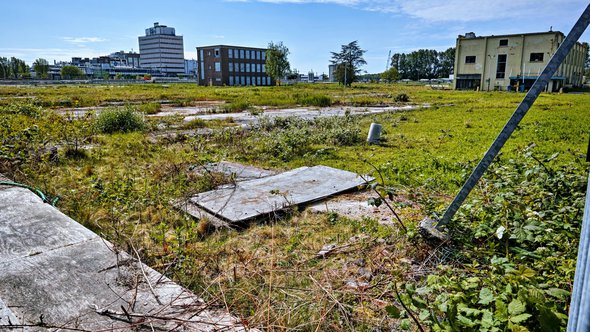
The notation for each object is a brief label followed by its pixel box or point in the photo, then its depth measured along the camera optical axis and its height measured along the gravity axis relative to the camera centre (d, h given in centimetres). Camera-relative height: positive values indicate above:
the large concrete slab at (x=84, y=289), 225 -122
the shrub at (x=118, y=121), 1091 -86
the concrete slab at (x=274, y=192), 445 -125
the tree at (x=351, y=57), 6881 +544
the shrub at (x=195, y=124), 1251 -105
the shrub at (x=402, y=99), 2714 -56
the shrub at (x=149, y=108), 1775 -82
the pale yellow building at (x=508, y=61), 5066 +388
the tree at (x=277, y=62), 7494 +509
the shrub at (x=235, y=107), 1892 -81
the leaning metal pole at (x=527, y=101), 237 -6
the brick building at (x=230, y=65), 8069 +484
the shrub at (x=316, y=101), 2311 -61
